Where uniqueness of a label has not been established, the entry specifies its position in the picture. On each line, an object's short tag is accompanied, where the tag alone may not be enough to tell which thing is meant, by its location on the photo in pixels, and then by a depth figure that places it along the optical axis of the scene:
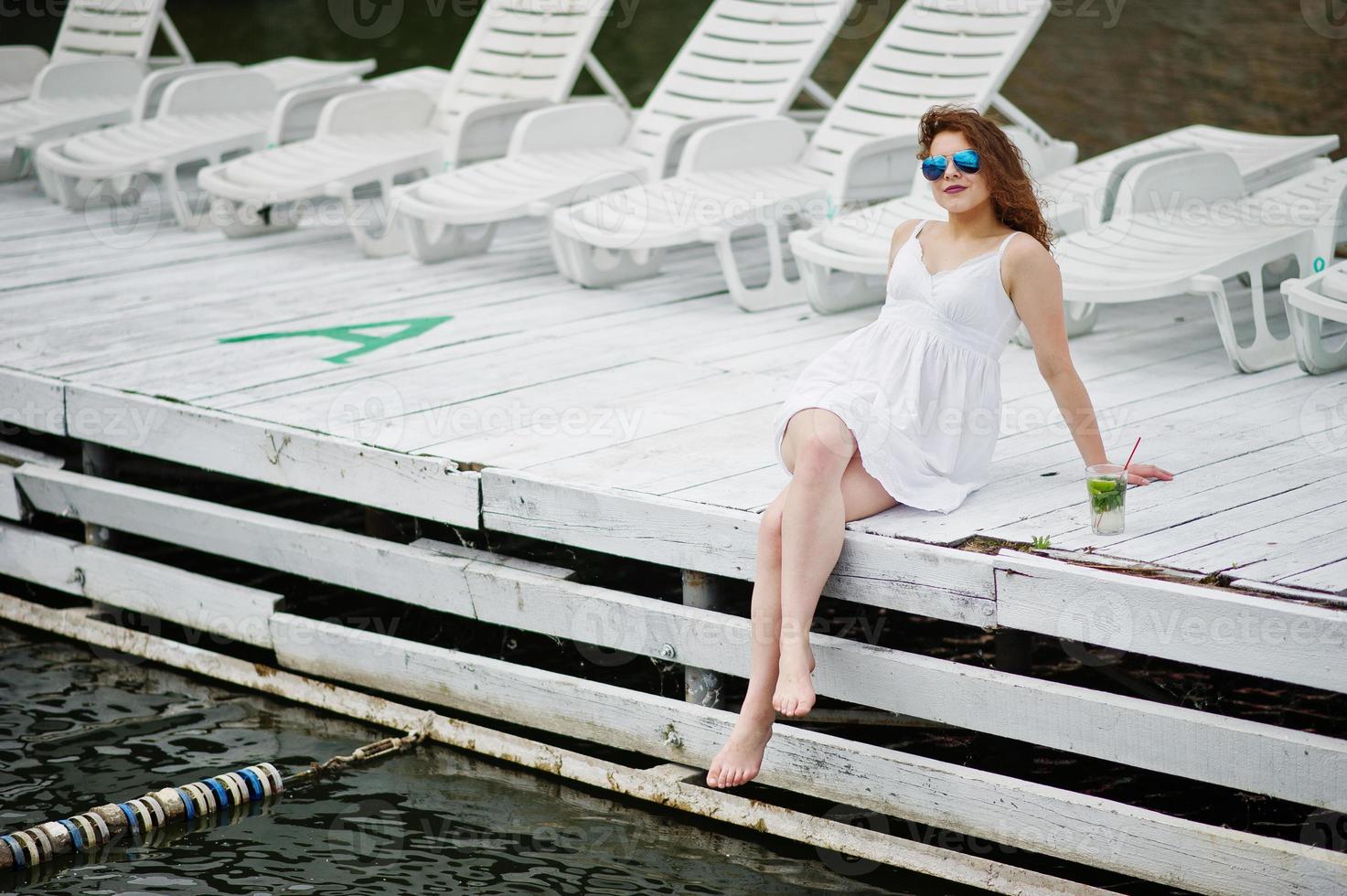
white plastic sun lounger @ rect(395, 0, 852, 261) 11.44
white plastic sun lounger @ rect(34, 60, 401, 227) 13.51
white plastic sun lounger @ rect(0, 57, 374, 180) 14.97
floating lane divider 6.48
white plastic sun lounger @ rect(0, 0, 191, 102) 16.86
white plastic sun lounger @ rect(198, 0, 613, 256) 12.46
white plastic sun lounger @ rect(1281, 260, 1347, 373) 7.80
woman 6.12
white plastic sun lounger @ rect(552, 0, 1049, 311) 10.52
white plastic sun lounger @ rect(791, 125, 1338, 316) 9.74
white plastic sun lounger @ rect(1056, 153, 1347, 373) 8.53
